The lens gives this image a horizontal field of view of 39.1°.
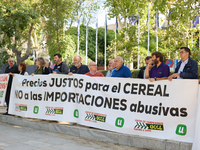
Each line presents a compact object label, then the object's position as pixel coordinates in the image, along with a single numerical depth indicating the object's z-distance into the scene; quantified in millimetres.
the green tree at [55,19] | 18422
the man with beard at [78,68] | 8711
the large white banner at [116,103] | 5473
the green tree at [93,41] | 51644
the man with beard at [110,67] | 9311
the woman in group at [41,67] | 9070
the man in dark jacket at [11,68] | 10203
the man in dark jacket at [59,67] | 8547
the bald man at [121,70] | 7199
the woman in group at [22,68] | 9838
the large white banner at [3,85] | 9891
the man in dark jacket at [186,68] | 5773
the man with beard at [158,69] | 6262
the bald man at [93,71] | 7965
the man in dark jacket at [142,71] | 7629
